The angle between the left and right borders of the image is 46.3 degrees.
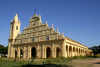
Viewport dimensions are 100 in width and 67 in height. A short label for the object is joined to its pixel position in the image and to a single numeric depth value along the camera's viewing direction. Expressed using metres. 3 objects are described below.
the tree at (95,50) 62.94
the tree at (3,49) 66.72
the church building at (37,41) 33.28
